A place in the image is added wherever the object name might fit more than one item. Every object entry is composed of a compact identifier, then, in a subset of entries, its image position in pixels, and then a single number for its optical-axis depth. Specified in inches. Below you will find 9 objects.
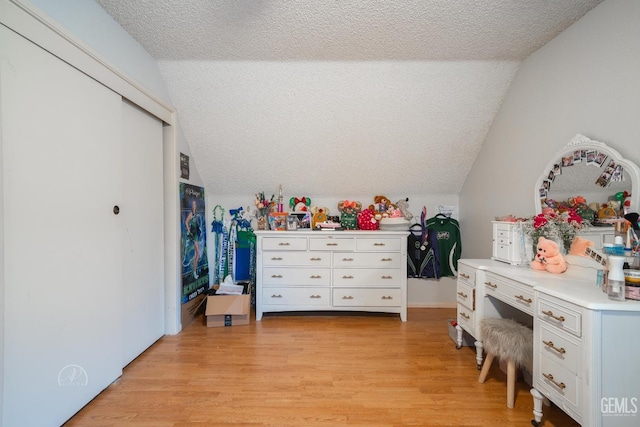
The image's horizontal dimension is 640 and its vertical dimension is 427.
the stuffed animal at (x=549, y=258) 71.4
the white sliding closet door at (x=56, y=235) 50.1
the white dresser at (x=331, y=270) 121.6
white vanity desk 46.5
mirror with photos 62.8
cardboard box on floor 112.3
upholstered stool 66.2
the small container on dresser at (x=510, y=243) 82.0
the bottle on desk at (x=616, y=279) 49.6
